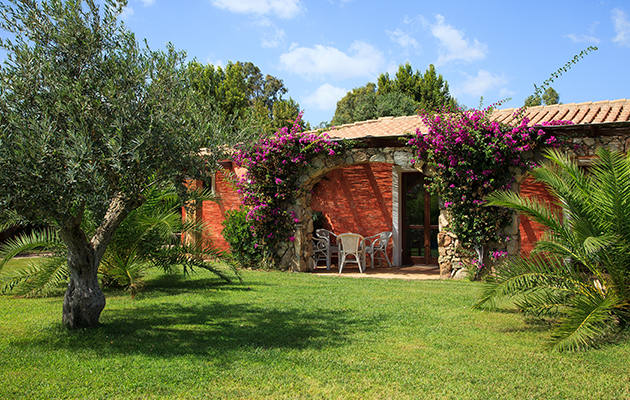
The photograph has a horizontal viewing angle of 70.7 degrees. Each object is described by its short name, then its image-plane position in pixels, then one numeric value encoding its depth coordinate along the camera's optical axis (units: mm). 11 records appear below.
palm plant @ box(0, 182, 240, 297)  5977
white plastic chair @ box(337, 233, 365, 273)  9609
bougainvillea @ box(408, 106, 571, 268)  7699
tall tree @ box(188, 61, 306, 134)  20406
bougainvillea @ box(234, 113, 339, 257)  9180
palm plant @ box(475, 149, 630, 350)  3998
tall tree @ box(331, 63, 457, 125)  19422
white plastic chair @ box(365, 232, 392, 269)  10476
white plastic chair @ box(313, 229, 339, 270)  10047
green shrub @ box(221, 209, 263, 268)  9586
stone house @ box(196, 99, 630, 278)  7633
